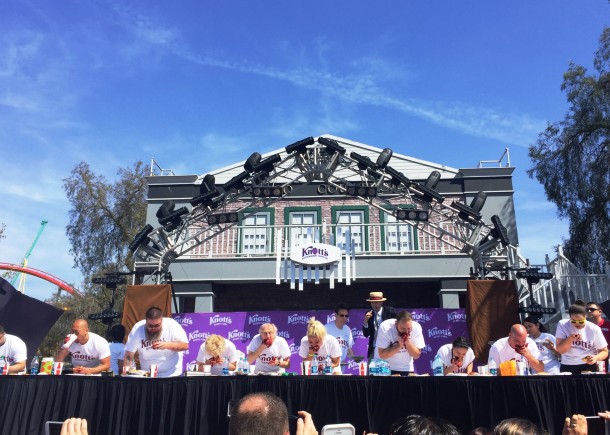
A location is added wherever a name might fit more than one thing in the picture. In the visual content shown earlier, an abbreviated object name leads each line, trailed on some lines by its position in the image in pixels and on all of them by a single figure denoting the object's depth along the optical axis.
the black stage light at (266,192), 11.48
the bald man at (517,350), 5.98
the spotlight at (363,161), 11.37
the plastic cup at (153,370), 5.56
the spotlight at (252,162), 11.52
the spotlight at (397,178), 11.30
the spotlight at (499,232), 10.70
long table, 4.70
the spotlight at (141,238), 11.62
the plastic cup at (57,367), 5.82
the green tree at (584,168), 17.05
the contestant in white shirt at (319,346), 6.67
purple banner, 11.66
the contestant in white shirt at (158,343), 6.20
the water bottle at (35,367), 5.78
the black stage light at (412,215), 11.18
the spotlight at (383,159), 11.28
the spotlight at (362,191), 11.35
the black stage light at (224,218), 11.59
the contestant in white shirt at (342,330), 8.16
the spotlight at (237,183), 11.62
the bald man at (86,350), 6.82
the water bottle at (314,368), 5.61
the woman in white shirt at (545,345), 7.35
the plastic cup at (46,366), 5.68
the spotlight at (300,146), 11.53
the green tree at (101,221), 23.73
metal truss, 11.30
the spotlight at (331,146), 11.44
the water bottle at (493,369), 5.46
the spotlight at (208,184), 11.95
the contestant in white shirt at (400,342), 6.27
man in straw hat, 8.48
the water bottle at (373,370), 5.52
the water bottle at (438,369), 5.52
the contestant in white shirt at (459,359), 6.63
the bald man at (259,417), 2.16
